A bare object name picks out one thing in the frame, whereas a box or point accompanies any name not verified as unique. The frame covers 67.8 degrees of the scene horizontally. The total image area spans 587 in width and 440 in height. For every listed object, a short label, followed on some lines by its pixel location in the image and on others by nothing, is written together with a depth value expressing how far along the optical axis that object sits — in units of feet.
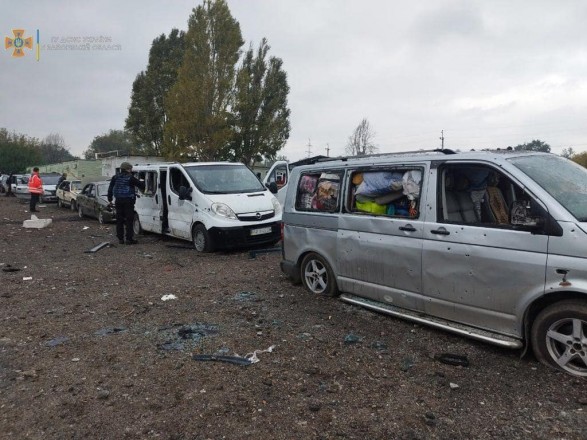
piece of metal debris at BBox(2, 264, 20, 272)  26.37
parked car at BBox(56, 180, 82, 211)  68.80
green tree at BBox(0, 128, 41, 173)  201.57
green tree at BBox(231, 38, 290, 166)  118.42
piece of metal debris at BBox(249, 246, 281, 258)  29.04
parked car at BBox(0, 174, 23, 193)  114.40
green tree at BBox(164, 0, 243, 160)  96.94
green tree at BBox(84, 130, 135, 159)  295.48
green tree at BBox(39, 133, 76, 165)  312.09
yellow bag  16.19
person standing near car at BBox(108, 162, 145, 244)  34.81
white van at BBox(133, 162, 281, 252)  29.94
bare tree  182.21
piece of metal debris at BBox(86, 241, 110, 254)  32.48
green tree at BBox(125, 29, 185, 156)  125.49
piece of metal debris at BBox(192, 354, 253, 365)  12.97
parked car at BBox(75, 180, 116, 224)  50.37
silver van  11.53
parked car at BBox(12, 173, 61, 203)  82.41
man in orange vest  61.77
